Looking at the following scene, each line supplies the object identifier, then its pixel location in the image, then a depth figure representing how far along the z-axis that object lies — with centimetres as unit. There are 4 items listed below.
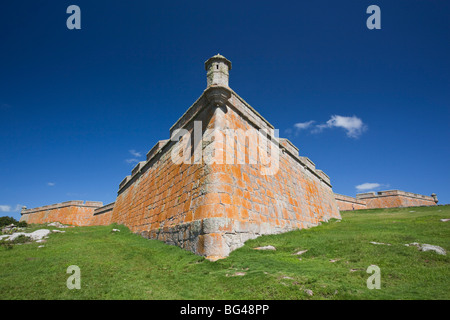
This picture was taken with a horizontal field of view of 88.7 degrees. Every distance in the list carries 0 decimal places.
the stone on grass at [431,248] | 484
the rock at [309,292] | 332
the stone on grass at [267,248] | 631
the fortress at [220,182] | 659
